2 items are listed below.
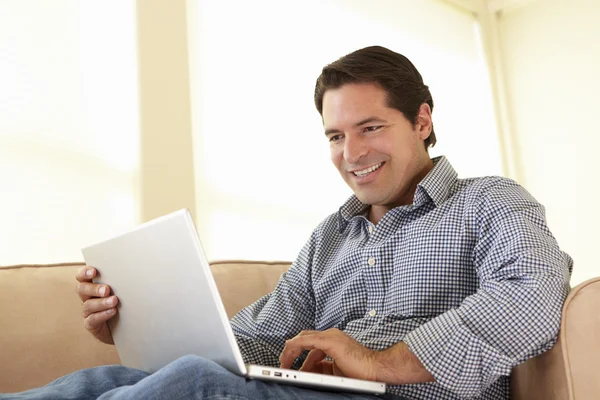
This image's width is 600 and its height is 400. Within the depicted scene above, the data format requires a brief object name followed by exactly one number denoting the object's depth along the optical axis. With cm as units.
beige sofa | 149
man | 104
